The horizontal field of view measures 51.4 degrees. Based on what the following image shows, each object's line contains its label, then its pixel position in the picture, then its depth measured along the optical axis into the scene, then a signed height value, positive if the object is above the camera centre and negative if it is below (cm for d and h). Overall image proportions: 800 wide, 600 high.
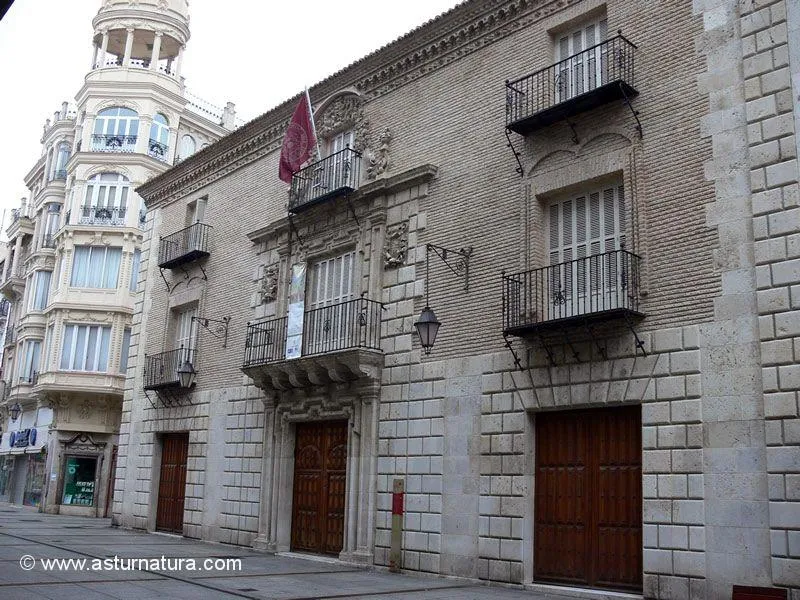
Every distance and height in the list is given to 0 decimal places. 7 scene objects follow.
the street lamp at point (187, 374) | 2183 +262
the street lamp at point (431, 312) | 1447 +303
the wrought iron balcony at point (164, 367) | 2264 +300
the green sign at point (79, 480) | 3375 -32
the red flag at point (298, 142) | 1881 +756
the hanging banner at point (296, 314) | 1794 +357
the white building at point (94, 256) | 3394 +904
